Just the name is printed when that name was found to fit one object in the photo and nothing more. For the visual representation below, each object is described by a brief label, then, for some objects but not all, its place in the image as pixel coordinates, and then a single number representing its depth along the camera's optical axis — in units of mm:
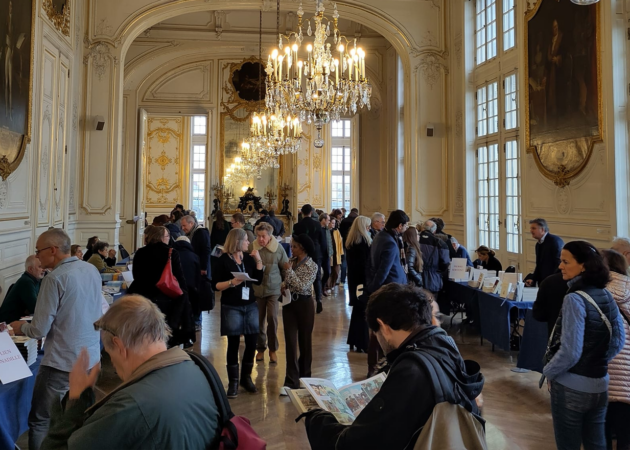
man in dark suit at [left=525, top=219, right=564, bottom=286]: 5566
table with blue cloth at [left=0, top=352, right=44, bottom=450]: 2553
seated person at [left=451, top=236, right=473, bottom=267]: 7566
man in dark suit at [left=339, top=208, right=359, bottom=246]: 10480
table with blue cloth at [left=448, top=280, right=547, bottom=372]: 5031
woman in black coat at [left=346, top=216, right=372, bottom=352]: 5531
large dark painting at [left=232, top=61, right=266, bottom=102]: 15734
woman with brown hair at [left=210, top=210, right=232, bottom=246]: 9055
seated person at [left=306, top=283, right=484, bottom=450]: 1538
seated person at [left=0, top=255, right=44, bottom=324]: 3955
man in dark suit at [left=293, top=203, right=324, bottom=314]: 8539
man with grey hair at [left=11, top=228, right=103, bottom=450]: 2738
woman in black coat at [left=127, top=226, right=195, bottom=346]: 4430
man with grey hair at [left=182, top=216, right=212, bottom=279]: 6676
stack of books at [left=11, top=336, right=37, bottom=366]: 3025
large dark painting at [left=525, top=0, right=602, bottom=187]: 6348
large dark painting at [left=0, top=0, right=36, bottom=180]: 5637
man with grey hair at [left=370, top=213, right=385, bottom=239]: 5766
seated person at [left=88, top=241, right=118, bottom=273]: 6141
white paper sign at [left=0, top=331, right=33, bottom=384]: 2672
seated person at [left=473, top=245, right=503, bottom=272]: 7363
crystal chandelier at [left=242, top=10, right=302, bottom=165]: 10438
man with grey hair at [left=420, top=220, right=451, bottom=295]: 6492
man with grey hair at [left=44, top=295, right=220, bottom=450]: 1417
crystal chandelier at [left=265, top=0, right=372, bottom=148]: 6691
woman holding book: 4426
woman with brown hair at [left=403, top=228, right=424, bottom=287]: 5707
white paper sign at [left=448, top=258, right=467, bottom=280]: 6762
